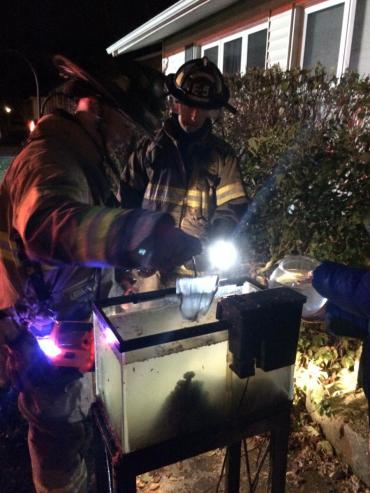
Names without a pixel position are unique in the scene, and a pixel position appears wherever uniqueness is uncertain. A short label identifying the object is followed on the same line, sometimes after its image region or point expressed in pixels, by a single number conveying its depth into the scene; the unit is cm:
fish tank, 144
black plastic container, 146
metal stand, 151
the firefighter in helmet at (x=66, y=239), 132
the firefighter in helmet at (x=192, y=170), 314
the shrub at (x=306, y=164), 335
